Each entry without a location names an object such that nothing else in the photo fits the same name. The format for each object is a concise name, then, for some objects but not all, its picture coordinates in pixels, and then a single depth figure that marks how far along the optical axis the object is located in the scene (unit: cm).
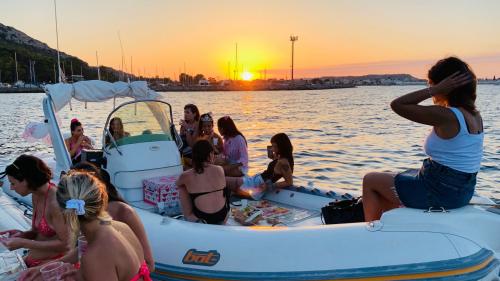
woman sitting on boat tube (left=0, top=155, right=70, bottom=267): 315
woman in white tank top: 280
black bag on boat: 381
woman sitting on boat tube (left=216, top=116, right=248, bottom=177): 589
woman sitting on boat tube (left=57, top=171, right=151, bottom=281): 218
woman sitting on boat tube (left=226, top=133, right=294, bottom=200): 522
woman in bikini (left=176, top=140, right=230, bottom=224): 401
